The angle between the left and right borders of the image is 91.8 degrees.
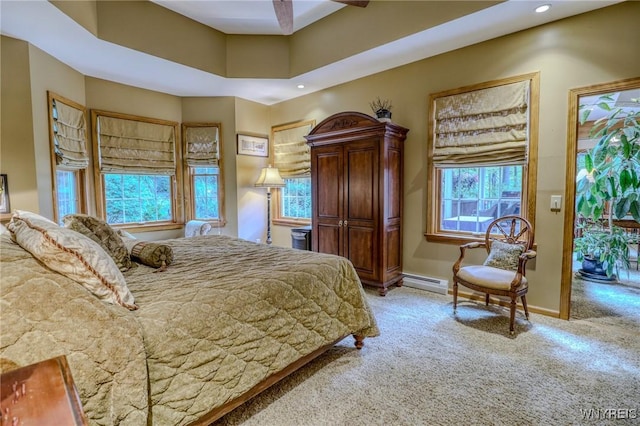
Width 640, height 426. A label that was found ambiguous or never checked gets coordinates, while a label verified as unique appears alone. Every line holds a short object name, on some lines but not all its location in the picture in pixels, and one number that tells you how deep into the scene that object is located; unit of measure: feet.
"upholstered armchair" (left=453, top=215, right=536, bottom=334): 8.82
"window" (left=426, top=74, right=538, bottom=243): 10.09
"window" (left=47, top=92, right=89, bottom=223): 11.26
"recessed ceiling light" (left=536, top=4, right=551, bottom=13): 8.62
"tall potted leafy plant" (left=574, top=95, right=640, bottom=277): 10.46
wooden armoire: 11.60
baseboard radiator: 11.93
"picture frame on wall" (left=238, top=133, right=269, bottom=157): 16.34
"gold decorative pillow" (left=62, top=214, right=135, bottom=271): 6.51
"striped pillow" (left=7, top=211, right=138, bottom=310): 4.15
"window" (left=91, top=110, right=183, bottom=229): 13.80
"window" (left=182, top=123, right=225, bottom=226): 16.16
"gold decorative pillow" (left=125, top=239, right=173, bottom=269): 7.06
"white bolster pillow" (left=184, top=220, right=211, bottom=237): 14.32
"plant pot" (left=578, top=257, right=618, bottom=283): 13.57
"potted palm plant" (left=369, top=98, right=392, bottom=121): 13.12
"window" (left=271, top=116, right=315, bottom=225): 16.15
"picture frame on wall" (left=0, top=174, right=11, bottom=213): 9.55
